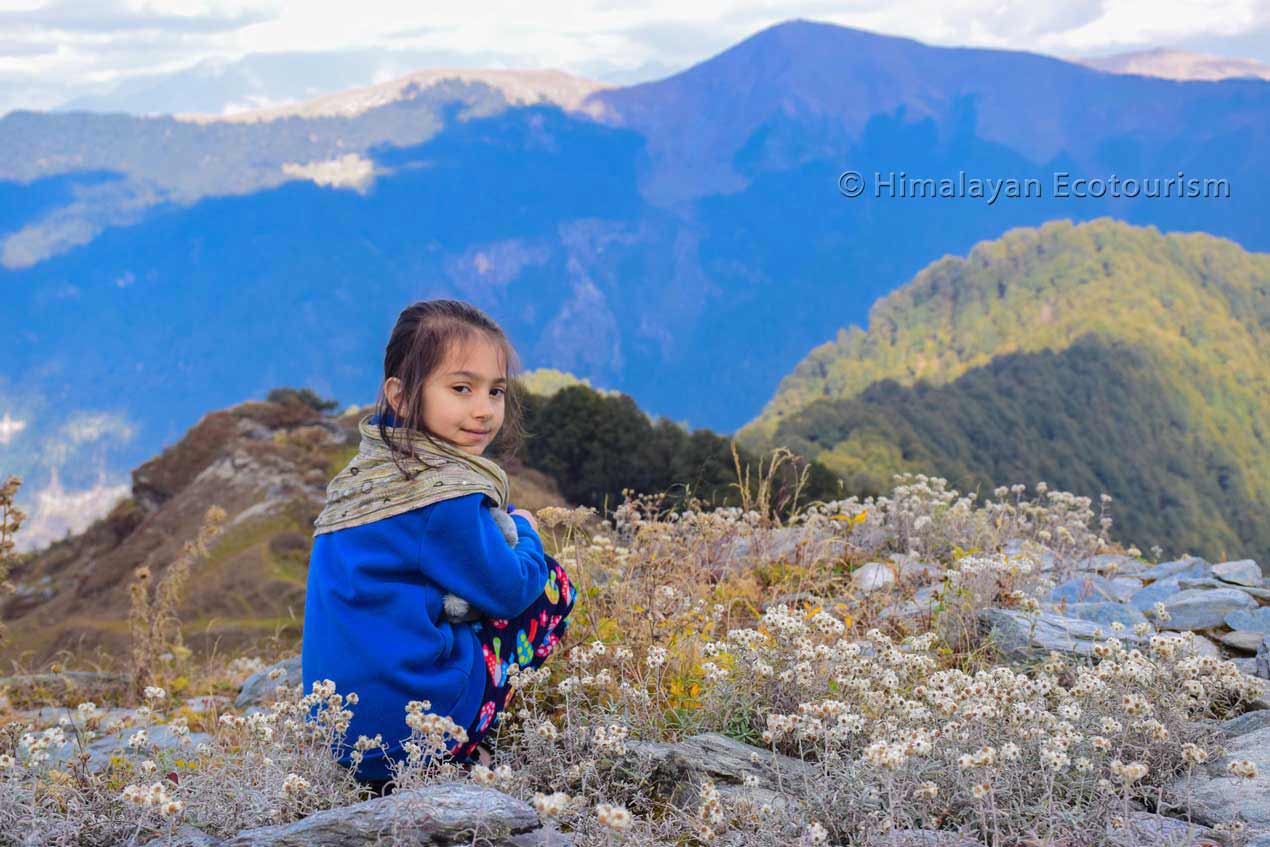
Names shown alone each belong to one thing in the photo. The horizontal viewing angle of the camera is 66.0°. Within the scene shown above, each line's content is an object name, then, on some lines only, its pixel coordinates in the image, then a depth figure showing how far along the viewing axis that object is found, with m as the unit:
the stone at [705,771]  2.85
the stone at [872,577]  5.37
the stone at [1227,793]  2.73
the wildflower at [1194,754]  2.64
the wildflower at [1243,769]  2.38
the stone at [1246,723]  3.46
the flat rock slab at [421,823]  2.30
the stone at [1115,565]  6.38
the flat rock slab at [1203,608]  4.83
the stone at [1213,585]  5.48
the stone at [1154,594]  5.35
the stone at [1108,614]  4.77
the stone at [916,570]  5.52
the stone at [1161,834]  2.38
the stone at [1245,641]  4.58
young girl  3.05
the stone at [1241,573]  5.74
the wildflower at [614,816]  1.81
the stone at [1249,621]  4.76
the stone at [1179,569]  6.19
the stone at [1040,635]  4.09
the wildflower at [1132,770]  2.20
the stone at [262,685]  5.49
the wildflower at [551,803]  1.81
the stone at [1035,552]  5.44
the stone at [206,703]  5.52
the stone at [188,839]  2.46
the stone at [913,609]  4.82
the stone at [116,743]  3.91
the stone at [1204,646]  4.39
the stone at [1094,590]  5.57
